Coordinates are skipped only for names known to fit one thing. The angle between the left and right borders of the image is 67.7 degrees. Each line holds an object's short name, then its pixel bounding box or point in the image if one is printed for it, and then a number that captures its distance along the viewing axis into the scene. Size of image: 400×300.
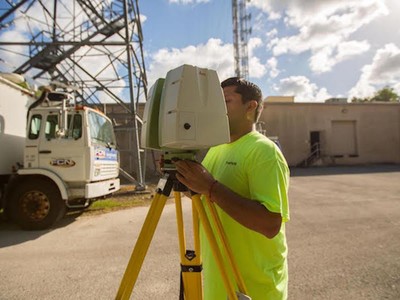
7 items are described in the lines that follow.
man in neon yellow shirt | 1.21
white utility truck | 6.24
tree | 55.72
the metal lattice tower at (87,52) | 10.61
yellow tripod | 1.25
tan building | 24.58
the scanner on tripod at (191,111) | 1.19
